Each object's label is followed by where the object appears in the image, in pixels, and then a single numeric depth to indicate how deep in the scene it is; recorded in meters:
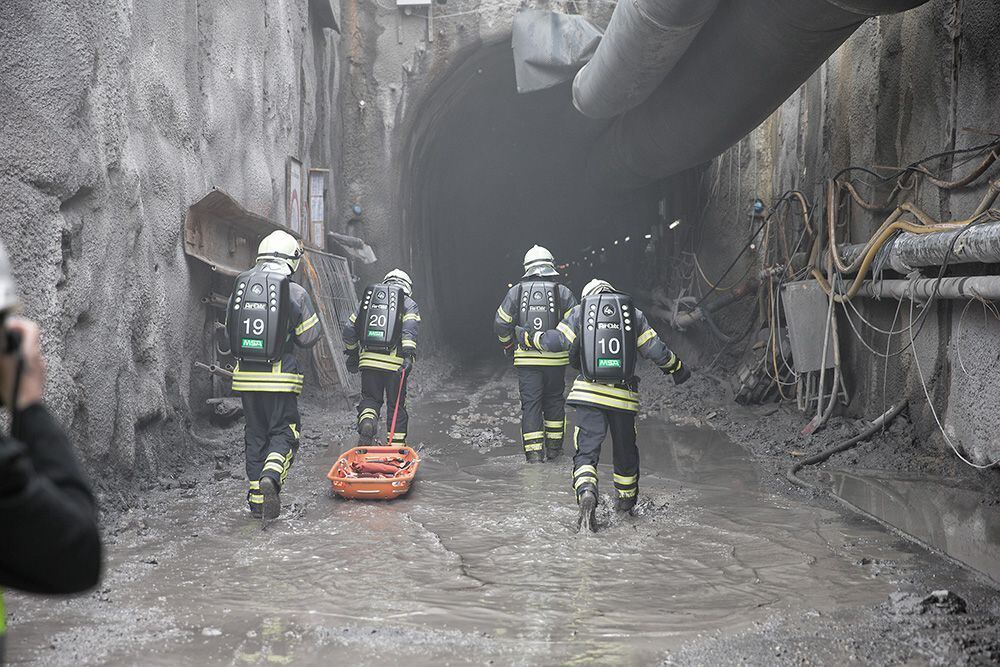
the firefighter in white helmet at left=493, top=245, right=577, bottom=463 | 8.38
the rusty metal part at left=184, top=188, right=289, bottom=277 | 8.09
